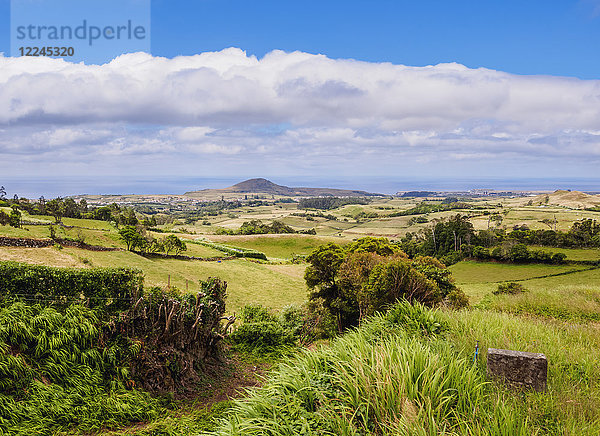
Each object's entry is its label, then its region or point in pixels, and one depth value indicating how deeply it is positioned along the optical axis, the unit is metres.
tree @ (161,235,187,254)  38.53
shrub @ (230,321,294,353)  12.86
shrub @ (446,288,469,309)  16.08
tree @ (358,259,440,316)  13.24
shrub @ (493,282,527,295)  27.77
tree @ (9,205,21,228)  29.59
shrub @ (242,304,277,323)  15.77
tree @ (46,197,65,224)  54.85
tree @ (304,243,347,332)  19.75
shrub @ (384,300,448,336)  6.50
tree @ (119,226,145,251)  34.66
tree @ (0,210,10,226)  28.66
